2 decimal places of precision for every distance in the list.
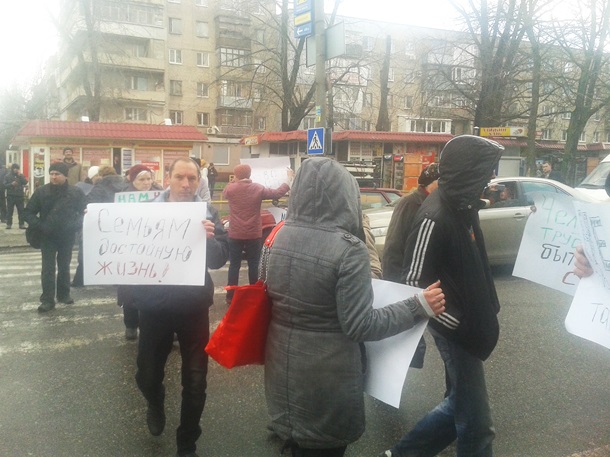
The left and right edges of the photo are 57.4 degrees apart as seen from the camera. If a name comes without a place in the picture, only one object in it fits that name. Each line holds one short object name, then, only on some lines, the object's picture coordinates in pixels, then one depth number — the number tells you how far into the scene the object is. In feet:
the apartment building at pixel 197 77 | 157.28
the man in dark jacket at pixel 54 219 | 22.21
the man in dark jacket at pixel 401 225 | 14.37
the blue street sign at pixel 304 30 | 37.45
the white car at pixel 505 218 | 29.25
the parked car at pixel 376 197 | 35.04
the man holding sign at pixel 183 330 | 10.74
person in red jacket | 23.85
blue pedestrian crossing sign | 38.11
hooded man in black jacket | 8.50
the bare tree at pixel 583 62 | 64.75
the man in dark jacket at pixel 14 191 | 54.44
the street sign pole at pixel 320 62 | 37.27
